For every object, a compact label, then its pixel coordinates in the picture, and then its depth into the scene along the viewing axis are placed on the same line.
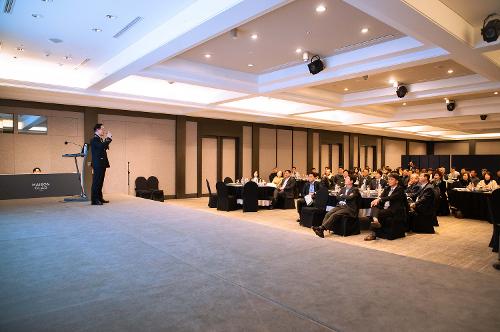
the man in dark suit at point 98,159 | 7.18
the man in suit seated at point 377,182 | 10.11
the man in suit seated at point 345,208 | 6.88
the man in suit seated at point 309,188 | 8.95
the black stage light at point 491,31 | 4.81
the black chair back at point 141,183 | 12.03
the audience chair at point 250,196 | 10.11
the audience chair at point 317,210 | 7.74
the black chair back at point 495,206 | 4.74
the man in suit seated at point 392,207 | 6.86
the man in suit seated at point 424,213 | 7.46
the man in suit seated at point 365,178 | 10.67
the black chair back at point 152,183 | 12.21
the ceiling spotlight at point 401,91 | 9.31
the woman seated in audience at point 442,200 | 10.12
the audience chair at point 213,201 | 11.12
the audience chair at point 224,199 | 10.38
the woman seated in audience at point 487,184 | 9.78
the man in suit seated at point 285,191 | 10.95
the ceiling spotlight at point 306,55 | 6.88
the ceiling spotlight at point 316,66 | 6.88
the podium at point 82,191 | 7.54
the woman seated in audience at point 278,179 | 11.70
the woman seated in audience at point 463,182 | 11.58
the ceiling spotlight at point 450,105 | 11.74
